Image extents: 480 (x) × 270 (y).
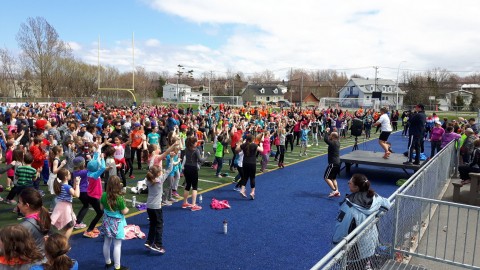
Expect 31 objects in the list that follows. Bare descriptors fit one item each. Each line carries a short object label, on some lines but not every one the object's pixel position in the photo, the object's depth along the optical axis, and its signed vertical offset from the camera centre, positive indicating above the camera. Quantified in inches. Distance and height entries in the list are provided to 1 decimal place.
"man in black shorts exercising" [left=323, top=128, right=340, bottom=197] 397.7 -60.8
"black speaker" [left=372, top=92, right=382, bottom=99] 2077.8 +72.7
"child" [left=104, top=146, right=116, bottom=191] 322.7 -58.6
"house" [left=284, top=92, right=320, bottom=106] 3713.1 +83.0
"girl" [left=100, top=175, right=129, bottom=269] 214.2 -72.1
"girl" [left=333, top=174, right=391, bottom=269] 164.6 -51.4
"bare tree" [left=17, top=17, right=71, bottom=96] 2265.0 +251.3
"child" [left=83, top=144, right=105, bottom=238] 272.2 -69.6
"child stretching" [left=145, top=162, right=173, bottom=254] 247.9 -75.6
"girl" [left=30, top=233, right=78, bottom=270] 116.6 -52.8
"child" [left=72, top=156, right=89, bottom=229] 271.7 -62.3
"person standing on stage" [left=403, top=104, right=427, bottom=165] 439.8 -24.8
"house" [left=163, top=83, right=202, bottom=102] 4267.2 +140.5
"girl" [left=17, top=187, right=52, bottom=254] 146.3 -50.1
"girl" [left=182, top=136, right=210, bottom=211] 334.3 -60.5
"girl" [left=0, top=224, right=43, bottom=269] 122.0 -53.4
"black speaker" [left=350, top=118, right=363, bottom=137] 705.0 -43.3
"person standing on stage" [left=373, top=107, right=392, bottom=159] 477.4 -28.0
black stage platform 485.7 -76.4
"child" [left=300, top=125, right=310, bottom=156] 719.1 -68.0
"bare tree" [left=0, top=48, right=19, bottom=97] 2406.5 +155.1
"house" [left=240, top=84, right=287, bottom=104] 3852.9 +124.2
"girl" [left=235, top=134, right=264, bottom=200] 377.7 -58.9
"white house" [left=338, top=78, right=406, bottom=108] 3189.0 +174.6
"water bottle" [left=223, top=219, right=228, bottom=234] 287.1 -101.6
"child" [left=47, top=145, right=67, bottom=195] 298.7 -51.2
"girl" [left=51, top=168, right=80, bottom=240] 221.9 -68.8
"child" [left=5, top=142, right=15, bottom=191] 354.8 -62.8
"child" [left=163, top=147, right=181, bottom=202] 335.3 -78.0
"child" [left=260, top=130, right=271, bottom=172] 534.6 -68.0
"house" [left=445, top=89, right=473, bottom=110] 2986.7 +113.3
